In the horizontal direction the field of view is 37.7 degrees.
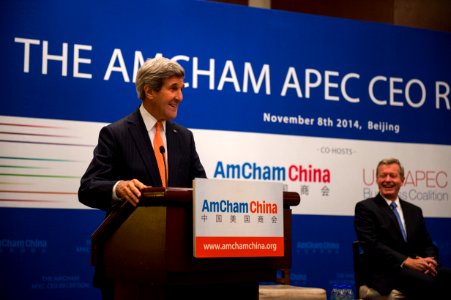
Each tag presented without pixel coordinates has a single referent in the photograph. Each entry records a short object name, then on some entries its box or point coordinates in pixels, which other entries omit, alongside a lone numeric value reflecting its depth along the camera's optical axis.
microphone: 2.46
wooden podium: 1.95
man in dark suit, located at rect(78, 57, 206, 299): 2.41
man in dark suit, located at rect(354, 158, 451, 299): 4.75
